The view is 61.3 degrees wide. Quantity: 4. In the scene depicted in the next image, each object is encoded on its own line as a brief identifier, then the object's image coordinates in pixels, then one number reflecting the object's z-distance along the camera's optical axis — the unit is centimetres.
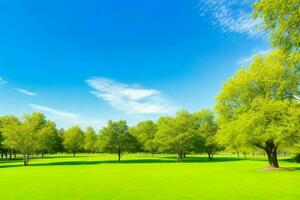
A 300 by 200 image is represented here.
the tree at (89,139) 13100
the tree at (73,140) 12581
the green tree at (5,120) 9275
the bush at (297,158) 5922
